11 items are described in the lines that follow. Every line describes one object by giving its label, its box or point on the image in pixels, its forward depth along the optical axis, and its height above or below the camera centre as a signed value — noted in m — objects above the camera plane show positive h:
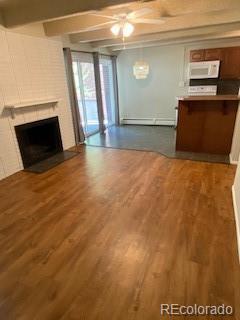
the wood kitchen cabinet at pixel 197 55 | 5.79 +0.63
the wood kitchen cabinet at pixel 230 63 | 5.53 +0.35
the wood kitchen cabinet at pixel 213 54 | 5.64 +0.62
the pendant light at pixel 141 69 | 4.93 +0.29
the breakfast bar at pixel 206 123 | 3.88 -0.85
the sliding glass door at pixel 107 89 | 6.52 -0.18
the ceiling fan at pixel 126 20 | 2.55 +0.78
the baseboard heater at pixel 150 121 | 6.99 -1.32
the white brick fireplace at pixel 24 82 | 3.49 +0.09
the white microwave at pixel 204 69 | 5.57 +0.24
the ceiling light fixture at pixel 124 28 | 2.82 +0.73
